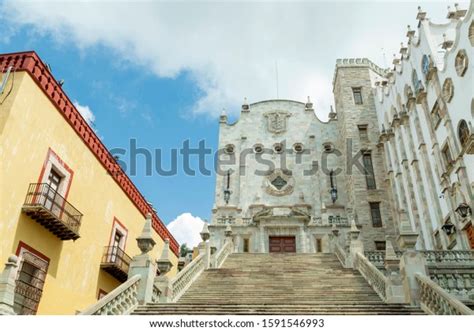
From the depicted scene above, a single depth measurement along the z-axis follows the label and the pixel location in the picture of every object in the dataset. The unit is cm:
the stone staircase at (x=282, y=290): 870
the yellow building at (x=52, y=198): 1127
